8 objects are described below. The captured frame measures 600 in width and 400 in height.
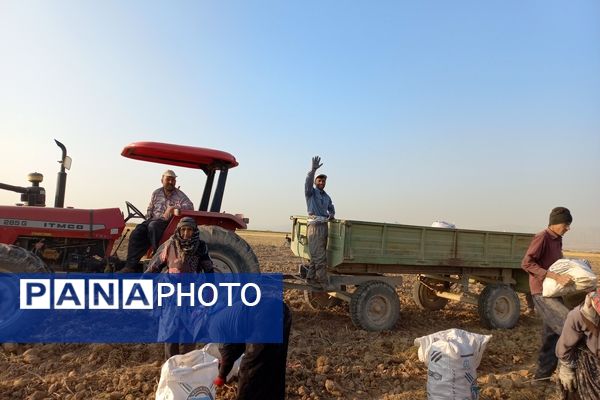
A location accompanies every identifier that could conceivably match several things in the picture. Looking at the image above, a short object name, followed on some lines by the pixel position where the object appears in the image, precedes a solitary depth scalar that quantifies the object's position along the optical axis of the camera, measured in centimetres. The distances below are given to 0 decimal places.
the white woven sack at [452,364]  322
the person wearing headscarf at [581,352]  274
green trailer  572
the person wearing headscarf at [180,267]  362
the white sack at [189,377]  264
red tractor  504
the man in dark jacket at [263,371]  305
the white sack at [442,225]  668
